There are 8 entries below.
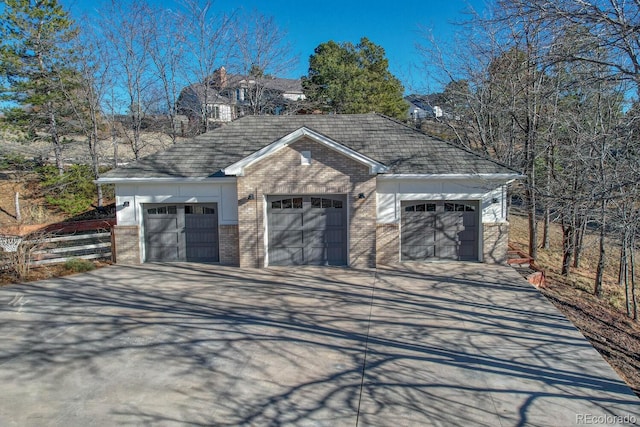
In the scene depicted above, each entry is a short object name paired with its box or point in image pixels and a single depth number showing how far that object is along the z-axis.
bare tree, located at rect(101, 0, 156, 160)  22.00
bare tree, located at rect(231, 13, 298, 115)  26.34
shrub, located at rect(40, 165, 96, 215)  21.89
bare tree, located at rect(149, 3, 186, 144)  23.53
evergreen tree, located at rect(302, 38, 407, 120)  27.31
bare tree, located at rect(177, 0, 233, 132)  24.36
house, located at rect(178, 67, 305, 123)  25.34
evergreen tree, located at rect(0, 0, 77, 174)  20.00
